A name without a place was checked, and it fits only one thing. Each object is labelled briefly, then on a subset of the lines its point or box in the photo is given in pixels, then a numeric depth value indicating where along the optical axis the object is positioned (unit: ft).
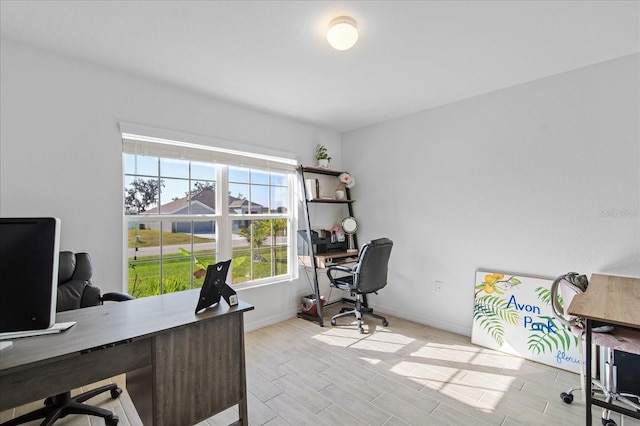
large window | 8.75
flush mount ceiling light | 5.99
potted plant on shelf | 12.85
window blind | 8.39
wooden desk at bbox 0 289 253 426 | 3.72
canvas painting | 8.21
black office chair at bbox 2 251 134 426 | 5.71
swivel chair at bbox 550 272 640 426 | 5.57
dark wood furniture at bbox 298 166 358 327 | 11.49
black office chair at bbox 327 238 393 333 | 10.36
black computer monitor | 3.57
